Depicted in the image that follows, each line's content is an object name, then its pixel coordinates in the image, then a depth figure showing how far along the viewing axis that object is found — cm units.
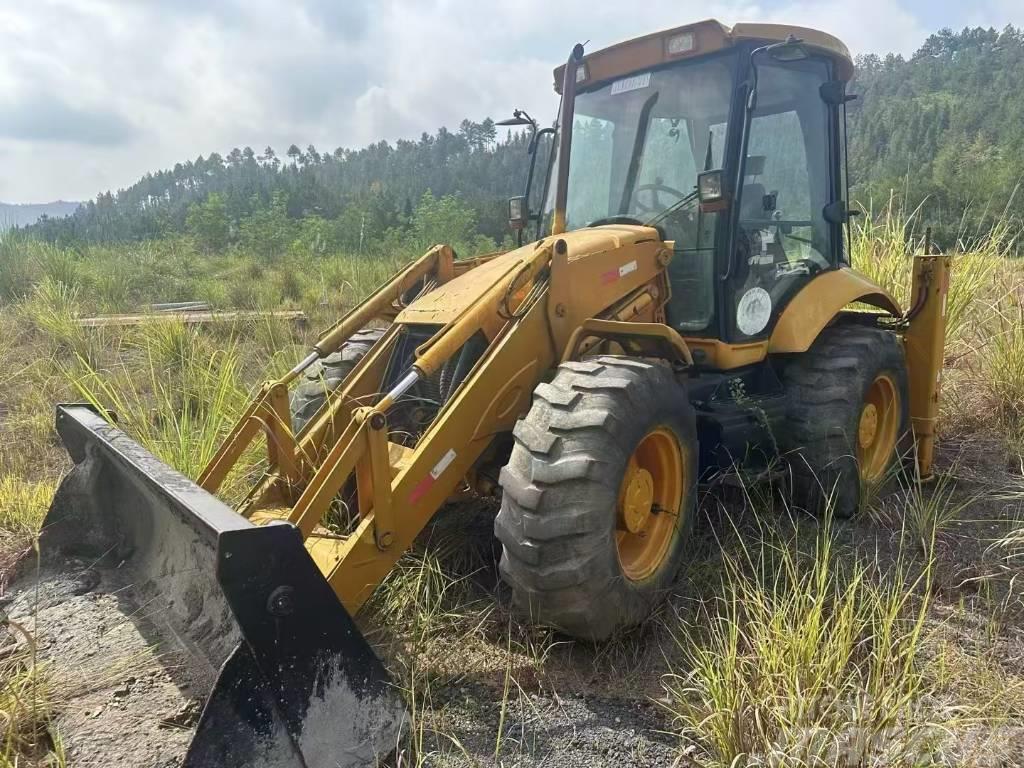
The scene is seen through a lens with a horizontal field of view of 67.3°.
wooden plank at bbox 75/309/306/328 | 717
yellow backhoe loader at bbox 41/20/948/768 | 221
